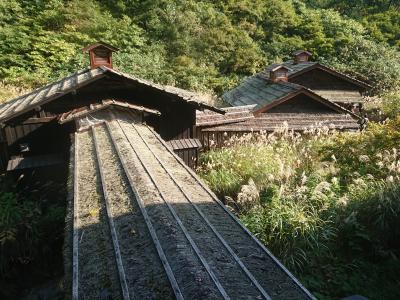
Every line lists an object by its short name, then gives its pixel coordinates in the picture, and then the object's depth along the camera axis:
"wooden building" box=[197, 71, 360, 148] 12.08
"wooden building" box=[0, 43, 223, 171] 8.20
